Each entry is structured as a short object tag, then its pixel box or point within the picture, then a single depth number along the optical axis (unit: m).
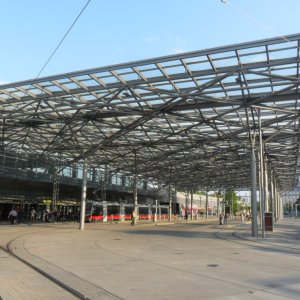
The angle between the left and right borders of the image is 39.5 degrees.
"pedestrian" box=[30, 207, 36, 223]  44.69
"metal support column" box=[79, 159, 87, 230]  34.94
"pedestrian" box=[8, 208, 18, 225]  38.41
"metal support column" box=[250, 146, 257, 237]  27.16
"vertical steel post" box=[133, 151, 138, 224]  48.53
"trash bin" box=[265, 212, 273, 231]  29.84
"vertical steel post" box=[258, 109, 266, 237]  24.95
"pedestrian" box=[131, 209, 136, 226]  44.53
